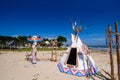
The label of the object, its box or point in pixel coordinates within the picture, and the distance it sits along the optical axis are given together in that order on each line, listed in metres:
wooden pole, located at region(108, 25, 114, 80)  3.61
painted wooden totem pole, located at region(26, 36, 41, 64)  6.78
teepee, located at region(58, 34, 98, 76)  4.47
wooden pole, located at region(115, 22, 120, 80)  3.35
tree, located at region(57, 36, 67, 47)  45.96
